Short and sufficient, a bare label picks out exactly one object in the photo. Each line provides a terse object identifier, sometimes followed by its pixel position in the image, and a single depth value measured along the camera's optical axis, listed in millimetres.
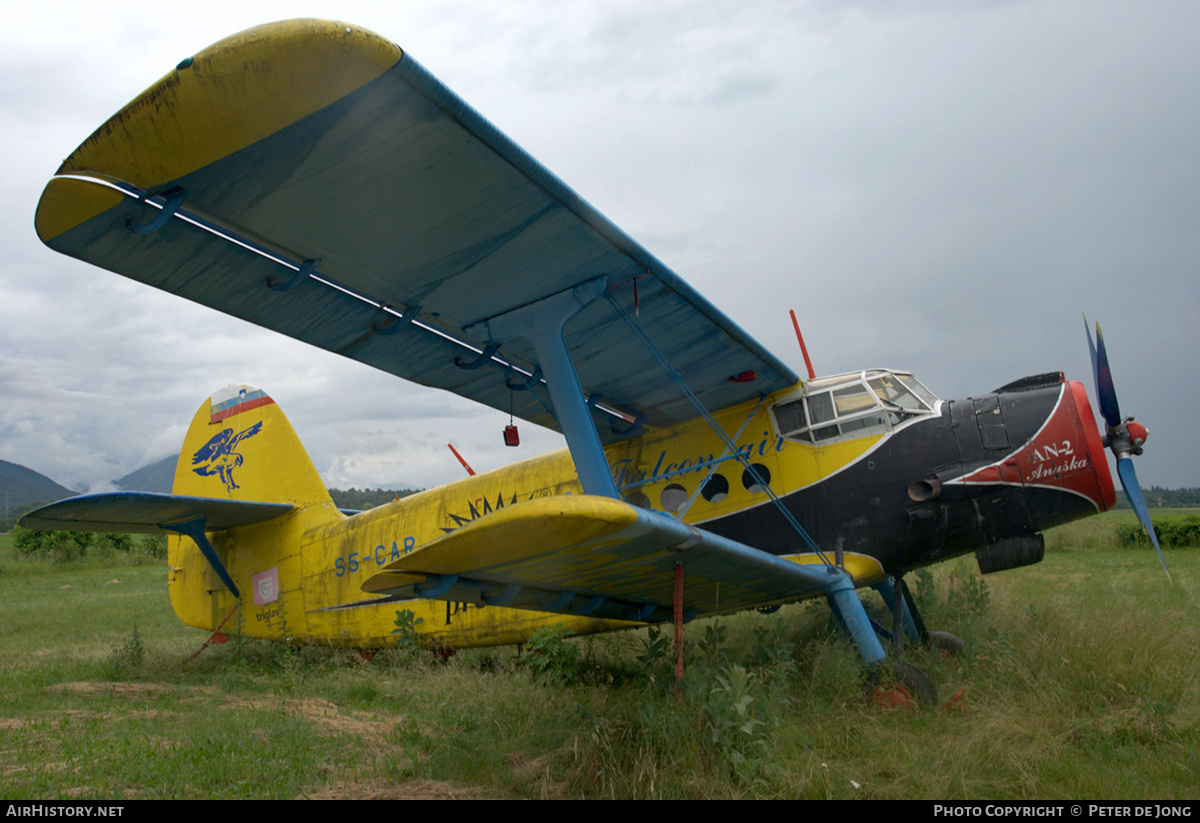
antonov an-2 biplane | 3213
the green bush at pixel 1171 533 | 20406
